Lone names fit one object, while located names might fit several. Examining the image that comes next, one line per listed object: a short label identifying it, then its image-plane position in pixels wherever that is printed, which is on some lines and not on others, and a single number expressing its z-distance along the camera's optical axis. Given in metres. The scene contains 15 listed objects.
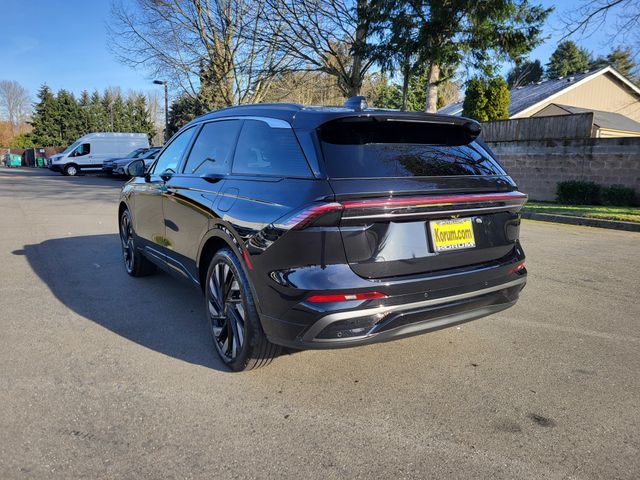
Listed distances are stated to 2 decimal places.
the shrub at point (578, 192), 14.12
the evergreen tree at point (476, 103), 23.50
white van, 29.17
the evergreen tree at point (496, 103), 23.67
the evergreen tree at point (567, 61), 59.75
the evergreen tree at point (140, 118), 75.06
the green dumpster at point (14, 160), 46.88
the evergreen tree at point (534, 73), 67.12
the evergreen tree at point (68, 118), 64.12
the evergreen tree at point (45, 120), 62.38
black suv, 2.57
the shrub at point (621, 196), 13.43
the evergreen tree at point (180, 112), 39.88
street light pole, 28.70
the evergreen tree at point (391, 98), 42.49
